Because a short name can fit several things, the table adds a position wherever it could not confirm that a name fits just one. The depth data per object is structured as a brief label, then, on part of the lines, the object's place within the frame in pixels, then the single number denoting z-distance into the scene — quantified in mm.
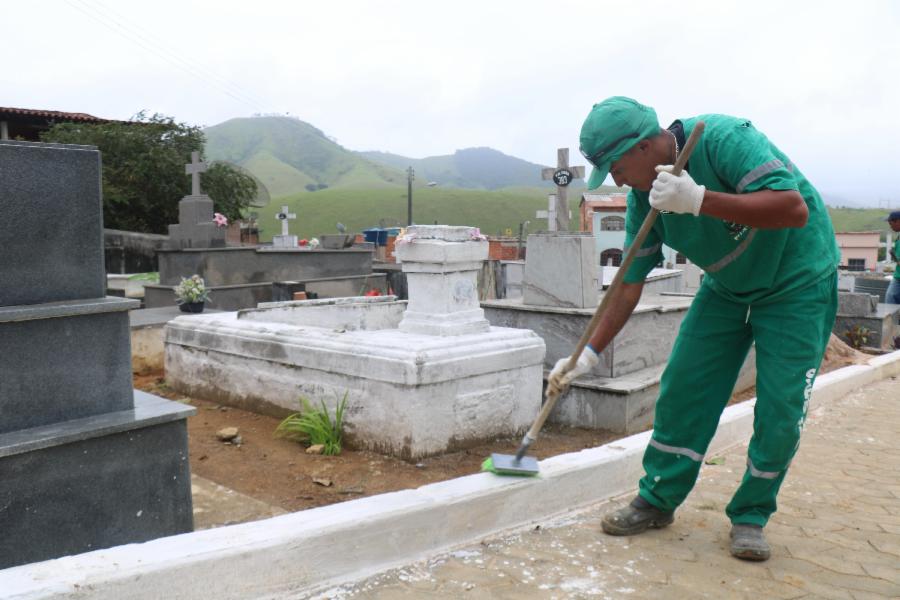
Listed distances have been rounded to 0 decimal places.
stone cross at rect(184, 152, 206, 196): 13205
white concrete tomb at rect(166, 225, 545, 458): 4254
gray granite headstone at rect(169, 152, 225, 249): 12320
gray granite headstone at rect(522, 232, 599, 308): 5992
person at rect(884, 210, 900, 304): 10144
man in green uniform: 2342
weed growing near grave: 4418
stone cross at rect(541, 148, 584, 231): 7591
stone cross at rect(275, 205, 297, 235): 24484
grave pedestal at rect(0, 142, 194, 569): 2570
